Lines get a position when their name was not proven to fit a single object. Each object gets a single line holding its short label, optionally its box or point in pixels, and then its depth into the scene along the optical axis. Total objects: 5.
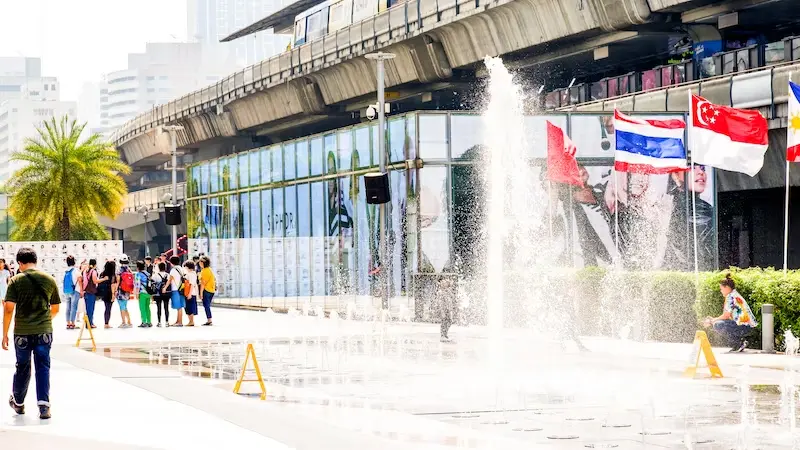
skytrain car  59.60
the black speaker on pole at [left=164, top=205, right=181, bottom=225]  53.09
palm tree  70.50
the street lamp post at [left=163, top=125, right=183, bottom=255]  60.73
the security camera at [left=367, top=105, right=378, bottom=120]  37.06
